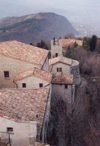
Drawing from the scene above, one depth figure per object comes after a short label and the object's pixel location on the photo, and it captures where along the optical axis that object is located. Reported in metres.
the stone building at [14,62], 20.45
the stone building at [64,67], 27.16
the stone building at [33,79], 18.70
